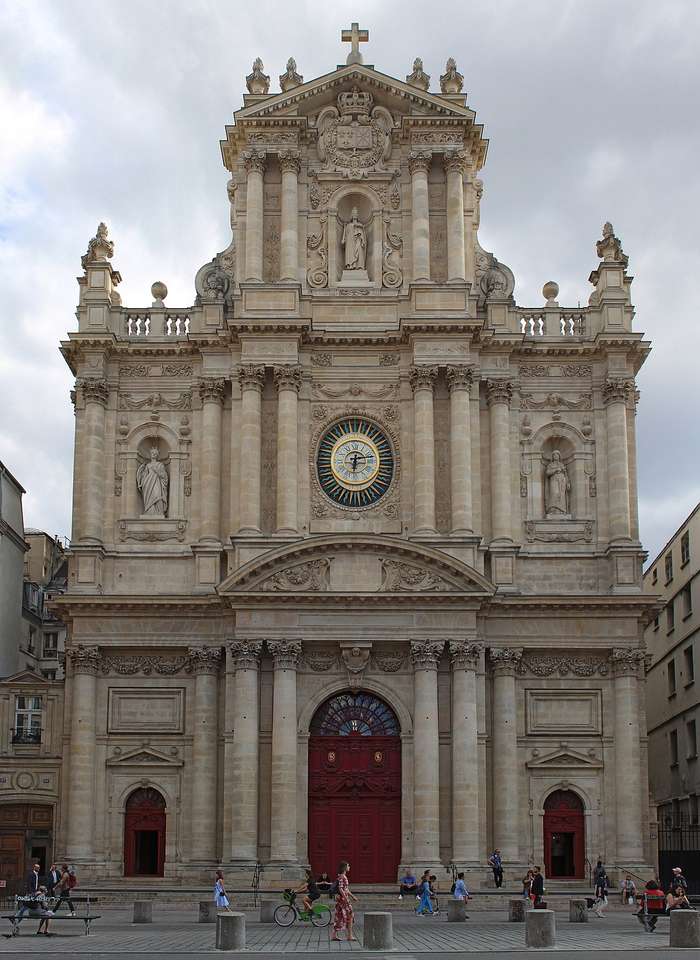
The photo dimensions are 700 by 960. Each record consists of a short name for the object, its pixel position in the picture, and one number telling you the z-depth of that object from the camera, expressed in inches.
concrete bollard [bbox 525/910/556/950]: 1170.6
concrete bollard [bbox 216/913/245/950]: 1163.3
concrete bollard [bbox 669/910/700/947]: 1167.6
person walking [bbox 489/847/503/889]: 1807.3
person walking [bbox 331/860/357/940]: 1279.5
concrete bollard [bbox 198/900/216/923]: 1513.3
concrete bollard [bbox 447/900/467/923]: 1509.6
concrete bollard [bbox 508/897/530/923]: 1528.1
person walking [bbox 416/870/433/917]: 1585.9
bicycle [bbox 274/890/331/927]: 1421.0
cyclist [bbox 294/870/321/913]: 1480.3
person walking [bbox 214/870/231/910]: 1528.1
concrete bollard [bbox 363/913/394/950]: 1163.3
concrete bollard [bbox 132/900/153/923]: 1493.6
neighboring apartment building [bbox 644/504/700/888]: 2363.4
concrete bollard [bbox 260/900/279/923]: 1489.9
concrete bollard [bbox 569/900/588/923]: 1478.3
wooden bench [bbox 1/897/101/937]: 1342.3
